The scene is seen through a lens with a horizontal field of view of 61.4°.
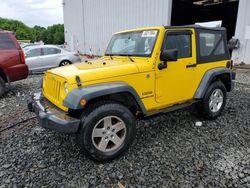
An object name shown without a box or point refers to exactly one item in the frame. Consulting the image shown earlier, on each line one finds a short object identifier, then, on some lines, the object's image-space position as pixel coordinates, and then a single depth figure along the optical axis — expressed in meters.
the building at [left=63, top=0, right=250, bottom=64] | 9.56
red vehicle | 6.27
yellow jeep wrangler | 2.78
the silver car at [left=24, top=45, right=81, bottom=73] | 9.92
